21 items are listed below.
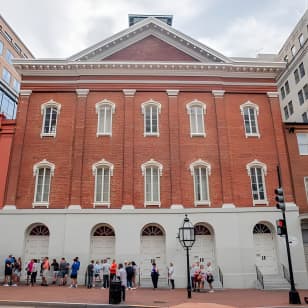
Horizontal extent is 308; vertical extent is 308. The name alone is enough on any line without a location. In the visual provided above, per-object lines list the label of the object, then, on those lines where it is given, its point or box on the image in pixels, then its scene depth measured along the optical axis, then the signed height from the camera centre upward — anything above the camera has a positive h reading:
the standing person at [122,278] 13.12 -1.01
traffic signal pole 12.80 -1.67
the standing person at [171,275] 17.70 -1.09
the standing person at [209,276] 17.37 -1.17
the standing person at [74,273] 17.25 -0.89
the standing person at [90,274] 17.19 -0.95
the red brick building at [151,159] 19.59 +6.47
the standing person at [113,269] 16.61 -0.71
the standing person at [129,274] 17.19 -0.99
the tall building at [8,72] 40.72 +24.77
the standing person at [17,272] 18.17 -0.84
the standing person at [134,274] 17.62 -1.04
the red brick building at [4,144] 20.71 +7.66
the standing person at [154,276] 17.36 -1.12
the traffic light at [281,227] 13.85 +1.16
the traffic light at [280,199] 14.03 +2.43
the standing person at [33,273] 17.55 -0.88
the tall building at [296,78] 34.72 +20.49
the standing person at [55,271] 18.11 -0.81
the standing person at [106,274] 17.42 -0.98
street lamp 15.96 +1.05
